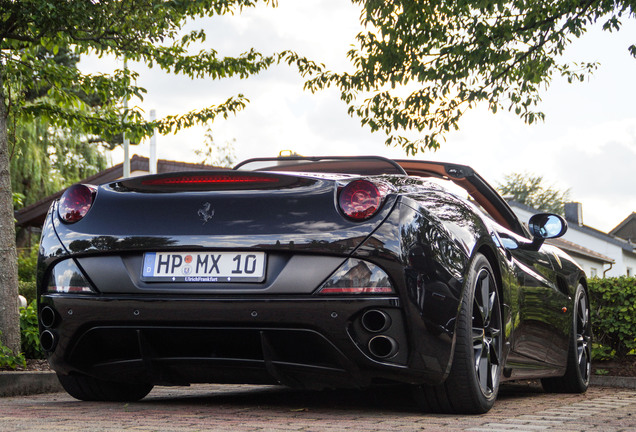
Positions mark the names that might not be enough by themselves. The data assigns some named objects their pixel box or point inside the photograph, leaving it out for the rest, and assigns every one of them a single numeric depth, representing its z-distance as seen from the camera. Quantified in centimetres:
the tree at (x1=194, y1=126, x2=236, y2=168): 6265
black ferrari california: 393
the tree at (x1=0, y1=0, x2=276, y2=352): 719
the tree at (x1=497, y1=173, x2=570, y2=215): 8925
